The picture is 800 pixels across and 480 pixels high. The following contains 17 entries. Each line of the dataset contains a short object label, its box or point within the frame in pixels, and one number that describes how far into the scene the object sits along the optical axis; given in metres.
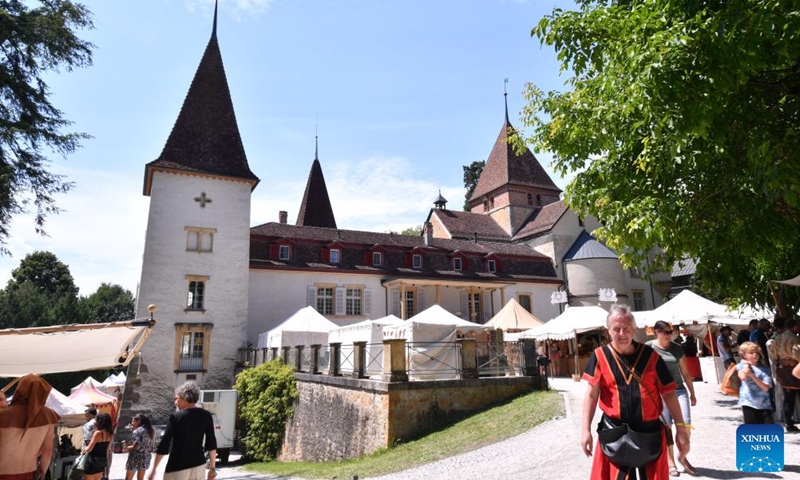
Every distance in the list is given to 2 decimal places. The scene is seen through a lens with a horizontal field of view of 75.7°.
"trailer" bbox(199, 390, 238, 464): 18.84
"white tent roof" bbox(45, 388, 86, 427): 11.83
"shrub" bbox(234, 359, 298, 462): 18.67
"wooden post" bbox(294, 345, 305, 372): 18.83
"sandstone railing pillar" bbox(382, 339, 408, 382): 12.54
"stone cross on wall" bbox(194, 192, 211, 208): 27.04
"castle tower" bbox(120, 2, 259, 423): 24.48
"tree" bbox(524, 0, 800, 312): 5.76
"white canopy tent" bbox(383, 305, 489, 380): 13.84
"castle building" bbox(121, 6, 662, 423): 25.22
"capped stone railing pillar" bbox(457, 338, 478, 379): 13.64
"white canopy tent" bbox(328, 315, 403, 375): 14.75
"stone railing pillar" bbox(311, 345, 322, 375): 17.17
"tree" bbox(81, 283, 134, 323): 63.81
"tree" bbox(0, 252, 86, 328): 48.31
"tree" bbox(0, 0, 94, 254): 14.98
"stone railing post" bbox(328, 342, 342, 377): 15.52
